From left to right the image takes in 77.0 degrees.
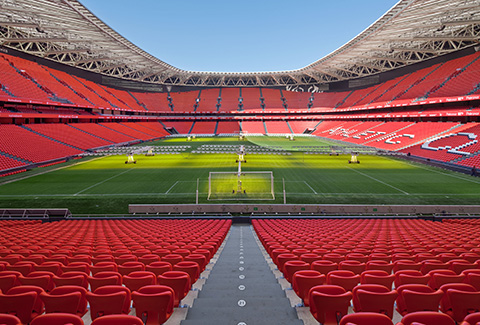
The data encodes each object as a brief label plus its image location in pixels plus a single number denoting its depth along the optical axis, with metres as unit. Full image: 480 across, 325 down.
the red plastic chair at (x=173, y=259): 6.34
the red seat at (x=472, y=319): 2.74
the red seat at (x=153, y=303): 3.64
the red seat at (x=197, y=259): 6.49
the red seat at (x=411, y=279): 4.67
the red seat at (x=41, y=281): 4.65
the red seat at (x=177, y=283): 4.52
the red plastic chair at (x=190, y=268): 5.41
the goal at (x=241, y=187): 21.56
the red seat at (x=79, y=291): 3.93
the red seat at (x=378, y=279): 4.52
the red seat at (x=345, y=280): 4.45
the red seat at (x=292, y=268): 5.44
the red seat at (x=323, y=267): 5.40
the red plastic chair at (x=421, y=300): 3.53
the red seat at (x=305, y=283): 4.47
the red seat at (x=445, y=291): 3.68
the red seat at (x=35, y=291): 3.87
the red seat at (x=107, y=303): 3.59
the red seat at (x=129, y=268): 5.37
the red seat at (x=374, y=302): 3.54
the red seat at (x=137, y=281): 4.48
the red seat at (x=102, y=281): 4.49
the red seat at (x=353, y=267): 5.51
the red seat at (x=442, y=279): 4.58
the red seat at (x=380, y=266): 5.57
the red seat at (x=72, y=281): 4.72
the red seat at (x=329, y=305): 3.52
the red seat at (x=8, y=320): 2.82
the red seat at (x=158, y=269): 5.31
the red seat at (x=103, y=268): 5.52
